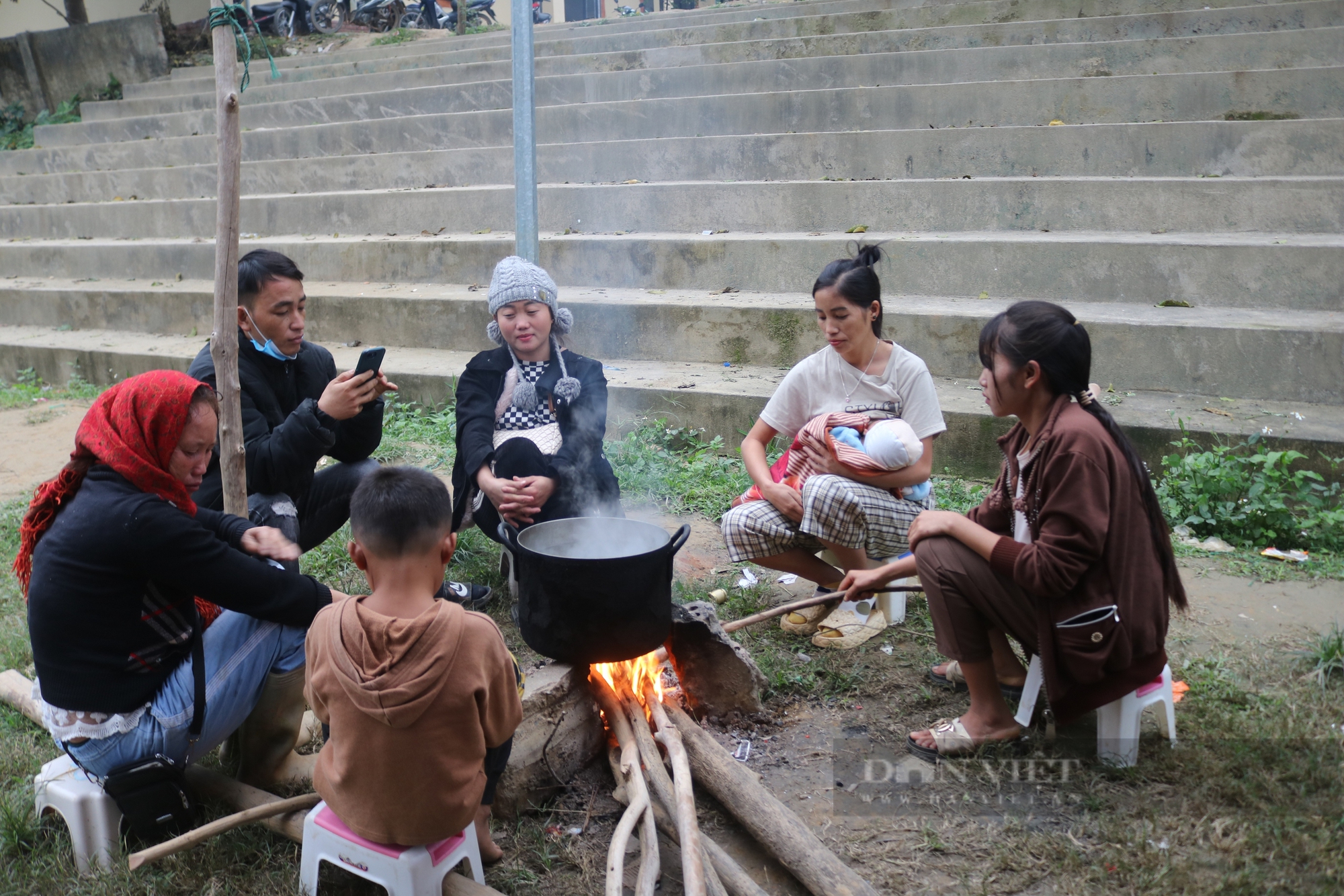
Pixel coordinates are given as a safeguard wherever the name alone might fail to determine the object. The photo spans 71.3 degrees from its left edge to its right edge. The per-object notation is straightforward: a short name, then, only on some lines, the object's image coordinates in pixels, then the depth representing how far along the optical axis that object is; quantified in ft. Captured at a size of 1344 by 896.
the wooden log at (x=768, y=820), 7.64
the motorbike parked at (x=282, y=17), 55.31
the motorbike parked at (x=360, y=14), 57.06
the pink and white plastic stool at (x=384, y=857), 7.24
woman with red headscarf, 7.56
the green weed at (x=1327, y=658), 10.37
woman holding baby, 11.57
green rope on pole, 9.07
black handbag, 7.99
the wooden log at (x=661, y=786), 7.07
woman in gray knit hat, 12.47
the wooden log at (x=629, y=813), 7.31
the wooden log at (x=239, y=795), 8.27
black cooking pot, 9.30
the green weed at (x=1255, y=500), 13.84
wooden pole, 9.09
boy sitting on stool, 6.95
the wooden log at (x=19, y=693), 10.66
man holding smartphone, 10.87
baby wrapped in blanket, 11.36
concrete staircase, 17.74
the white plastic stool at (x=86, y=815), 8.16
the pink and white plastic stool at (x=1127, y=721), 9.04
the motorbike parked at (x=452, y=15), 63.31
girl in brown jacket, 8.45
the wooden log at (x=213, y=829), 7.88
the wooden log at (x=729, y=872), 7.47
